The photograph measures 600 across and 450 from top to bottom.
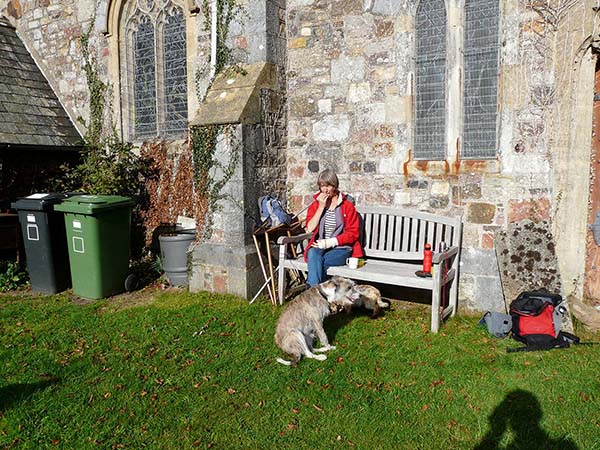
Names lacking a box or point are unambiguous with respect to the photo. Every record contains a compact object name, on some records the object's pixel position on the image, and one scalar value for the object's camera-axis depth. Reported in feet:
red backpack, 15.70
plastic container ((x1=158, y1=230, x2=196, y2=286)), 23.47
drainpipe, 23.25
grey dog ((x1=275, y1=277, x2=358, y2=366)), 14.82
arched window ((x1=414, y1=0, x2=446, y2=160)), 19.63
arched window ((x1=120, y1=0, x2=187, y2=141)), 27.09
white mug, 18.93
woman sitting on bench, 19.25
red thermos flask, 17.84
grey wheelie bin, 22.71
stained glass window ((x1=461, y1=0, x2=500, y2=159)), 18.58
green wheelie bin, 21.59
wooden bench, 17.54
